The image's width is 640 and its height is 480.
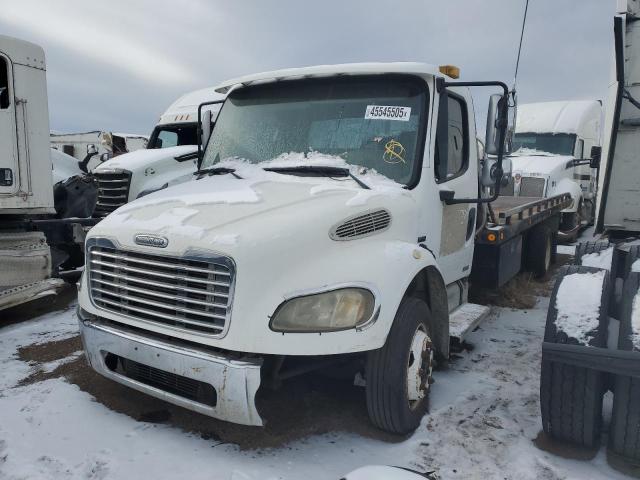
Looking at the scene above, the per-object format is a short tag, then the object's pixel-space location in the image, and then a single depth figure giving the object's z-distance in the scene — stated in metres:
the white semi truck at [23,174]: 4.96
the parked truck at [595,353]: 2.71
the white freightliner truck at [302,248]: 2.57
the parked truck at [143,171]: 8.01
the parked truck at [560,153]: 11.31
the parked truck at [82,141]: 23.04
